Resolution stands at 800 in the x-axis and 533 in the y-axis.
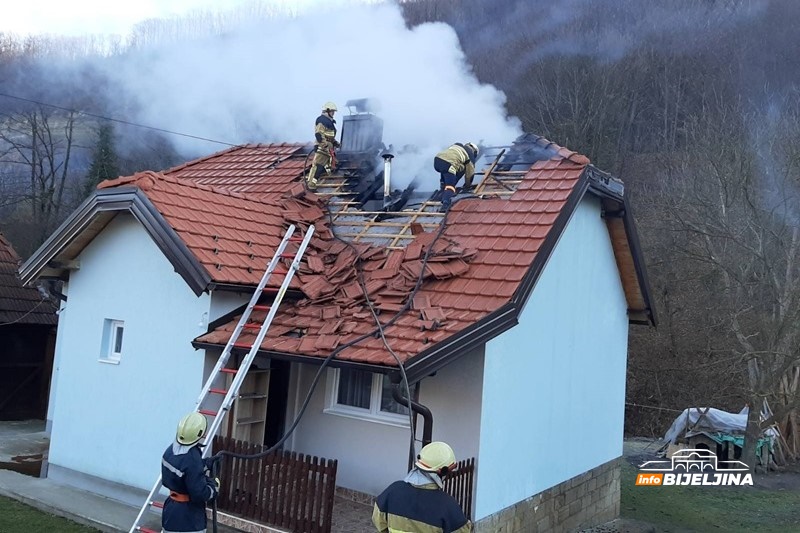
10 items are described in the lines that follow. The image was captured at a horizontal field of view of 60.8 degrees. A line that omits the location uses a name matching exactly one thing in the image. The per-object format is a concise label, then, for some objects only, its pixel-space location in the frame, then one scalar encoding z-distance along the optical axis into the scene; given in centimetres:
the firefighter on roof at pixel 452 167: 975
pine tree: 3077
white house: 736
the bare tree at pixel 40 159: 2923
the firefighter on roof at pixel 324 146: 1188
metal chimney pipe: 1071
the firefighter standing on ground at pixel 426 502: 429
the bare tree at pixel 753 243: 1698
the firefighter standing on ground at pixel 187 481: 530
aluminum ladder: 716
